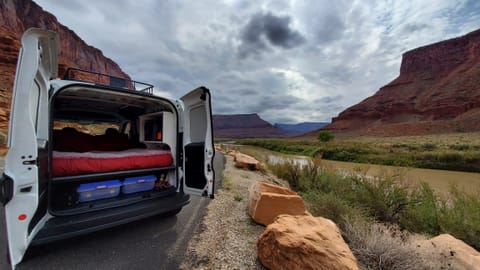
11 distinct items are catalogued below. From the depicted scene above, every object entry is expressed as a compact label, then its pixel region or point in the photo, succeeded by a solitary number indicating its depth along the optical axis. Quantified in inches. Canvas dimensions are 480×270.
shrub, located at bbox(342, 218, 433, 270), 88.0
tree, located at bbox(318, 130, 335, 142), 1701.3
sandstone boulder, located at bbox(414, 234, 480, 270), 84.5
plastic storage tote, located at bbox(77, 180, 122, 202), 107.9
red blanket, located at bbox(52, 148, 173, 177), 100.0
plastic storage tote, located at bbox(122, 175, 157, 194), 123.4
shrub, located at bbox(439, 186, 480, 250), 121.6
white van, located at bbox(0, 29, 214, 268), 71.2
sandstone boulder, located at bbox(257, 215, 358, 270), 76.5
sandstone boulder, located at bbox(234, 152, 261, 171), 399.9
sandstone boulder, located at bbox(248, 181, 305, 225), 131.2
